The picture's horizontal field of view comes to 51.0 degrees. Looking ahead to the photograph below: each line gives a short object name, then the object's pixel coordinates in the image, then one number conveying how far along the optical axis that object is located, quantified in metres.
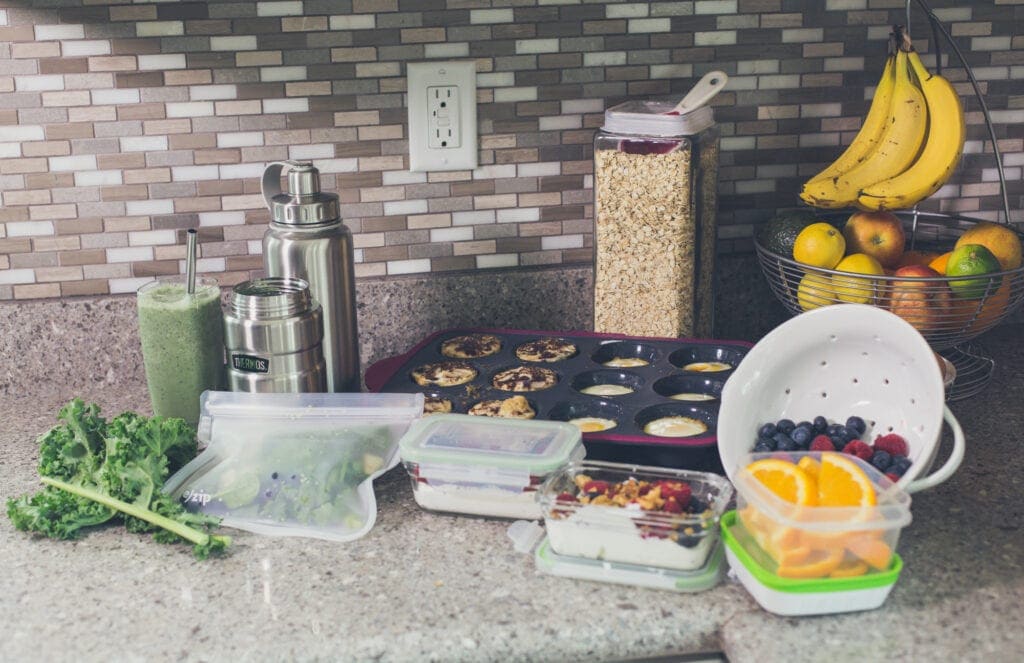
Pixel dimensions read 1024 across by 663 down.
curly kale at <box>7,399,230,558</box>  1.04
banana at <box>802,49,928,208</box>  1.38
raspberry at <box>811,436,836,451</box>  1.07
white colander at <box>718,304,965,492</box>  1.06
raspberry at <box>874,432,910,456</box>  1.05
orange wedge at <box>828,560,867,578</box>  0.89
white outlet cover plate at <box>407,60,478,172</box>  1.42
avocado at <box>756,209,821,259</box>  1.38
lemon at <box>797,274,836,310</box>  1.32
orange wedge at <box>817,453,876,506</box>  0.91
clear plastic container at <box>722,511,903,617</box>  0.88
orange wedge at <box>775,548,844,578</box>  0.88
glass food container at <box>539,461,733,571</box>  0.93
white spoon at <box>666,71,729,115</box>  1.31
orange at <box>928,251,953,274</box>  1.32
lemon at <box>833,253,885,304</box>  1.29
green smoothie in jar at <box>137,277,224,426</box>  1.24
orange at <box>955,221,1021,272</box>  1.33
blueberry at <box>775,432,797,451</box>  1.08
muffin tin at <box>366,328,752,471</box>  1.13
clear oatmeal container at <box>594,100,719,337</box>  1.33
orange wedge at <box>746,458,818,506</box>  0.92
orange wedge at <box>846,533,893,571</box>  0.88
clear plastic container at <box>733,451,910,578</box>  0.88
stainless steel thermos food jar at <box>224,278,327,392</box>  1.17
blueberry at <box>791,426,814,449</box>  1.08
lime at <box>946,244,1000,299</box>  1.26
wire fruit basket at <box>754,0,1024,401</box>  1.26
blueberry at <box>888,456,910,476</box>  1.01
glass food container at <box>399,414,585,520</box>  1.03
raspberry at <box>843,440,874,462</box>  1.04
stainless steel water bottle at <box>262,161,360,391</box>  1.24
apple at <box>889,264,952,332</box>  1.27
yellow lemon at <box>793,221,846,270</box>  1.31
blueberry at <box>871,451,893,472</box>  1.01
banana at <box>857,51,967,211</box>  1.34
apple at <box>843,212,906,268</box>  1.37
